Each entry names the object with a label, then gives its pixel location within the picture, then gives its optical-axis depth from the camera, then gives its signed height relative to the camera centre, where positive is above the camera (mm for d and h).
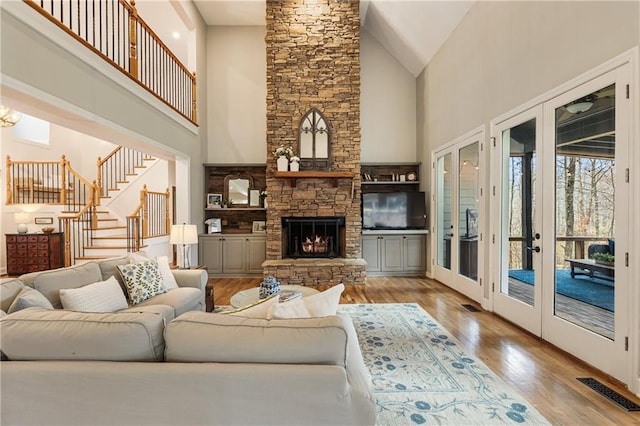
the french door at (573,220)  2418 -91
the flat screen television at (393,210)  6383 +18
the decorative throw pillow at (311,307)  1545 -489
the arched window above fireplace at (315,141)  6176 +1362
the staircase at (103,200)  6450 +283
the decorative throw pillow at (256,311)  1603 -512
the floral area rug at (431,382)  2023 -1304
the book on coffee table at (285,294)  2927 -808
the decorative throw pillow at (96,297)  2414 -691
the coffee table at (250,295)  3160 -885
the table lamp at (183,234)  4203 -306
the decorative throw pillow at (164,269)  3385 -632
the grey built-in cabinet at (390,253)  6465 -857
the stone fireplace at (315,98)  6141 +2193
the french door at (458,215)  4613 -69
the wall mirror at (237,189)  6922 +486
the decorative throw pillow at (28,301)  1936 -561
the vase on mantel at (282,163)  5957 +901
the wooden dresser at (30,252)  6254 -800
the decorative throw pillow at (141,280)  3043 -678
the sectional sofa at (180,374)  1246 -640
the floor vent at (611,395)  2111 -1298
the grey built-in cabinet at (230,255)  6543 -903
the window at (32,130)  7320 +1940
